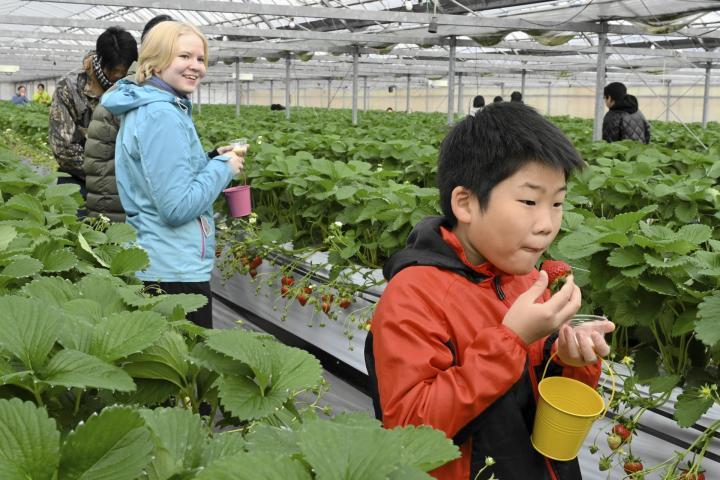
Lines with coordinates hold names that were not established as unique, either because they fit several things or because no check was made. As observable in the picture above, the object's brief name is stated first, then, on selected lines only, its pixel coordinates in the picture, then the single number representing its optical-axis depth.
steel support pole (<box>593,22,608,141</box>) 11.23
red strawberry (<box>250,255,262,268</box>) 4.91
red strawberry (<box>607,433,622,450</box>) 2.43
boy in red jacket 1.43
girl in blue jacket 2.96
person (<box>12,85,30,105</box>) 22.49
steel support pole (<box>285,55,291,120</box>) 19.55
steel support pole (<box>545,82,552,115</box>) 37.87
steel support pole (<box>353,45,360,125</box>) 17.31
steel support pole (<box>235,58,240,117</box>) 21.42
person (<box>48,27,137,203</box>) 4.29
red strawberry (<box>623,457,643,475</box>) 2.36
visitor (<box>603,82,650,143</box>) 8.45
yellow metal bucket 1.43
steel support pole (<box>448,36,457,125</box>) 14.90
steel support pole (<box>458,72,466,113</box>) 27.04
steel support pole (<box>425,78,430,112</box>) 44.25
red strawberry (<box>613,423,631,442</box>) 2.49
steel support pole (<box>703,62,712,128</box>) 17.71
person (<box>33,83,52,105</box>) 20.96
